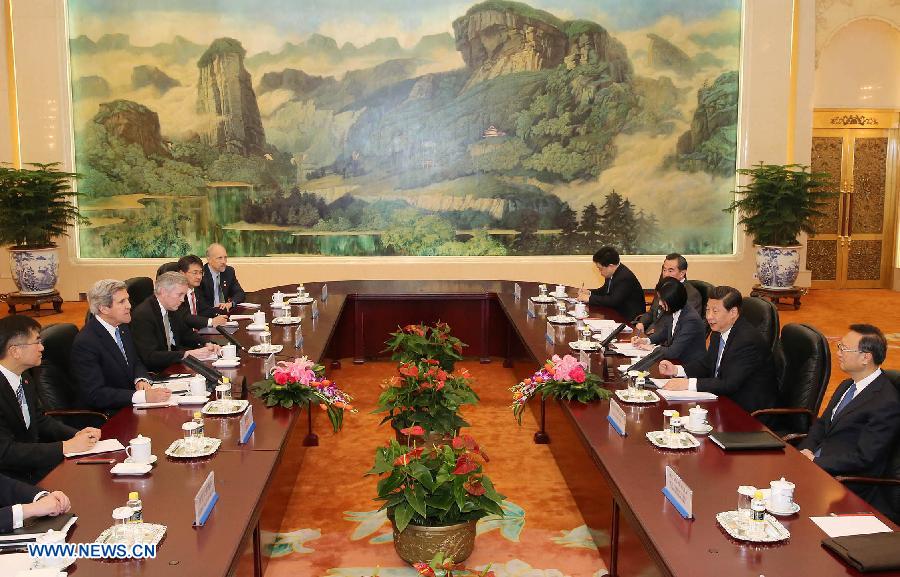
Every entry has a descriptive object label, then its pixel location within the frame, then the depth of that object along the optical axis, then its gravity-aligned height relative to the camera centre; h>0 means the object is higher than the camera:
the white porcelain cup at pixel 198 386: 3.77 -0.77
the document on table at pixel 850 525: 2.42 -0.92
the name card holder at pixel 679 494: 2.53 -0.87
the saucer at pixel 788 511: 2.53 -0.90
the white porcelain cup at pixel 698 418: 3.32 -0.82
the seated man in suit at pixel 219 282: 6.62 -0.56
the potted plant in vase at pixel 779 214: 9.66 -0.08
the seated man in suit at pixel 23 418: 3.12 -0.82
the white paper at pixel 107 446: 3.12 -0.86
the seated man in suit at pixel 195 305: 5.61 -0.66
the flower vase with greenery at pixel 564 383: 3.82 -0.80
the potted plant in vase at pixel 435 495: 3.29 -1.11
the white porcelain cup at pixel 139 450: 2.96 -0.83
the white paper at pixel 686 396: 3.86 -0.85
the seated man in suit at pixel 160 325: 4.68 -0.64
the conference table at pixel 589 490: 2.29 -0.91
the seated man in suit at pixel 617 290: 6.53 -0.63
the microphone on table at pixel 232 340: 4.51 -0.70
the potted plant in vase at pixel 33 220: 9.07 -0.09
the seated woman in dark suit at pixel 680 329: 4.66 -0.67
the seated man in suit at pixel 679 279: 5.91 -0.57
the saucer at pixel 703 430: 3.30 -0.86
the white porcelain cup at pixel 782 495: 2.54 -0.86
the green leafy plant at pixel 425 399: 4.71 -1.06
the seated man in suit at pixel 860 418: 3.18 -0.81
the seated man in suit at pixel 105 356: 3.96 -0.69
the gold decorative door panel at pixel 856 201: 11.19 +0.07
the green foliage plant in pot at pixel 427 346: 5.92 -0.96
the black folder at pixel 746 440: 3.13 -0.87
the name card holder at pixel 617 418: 3.36 -0.84
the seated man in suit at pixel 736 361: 4.09 -0.75
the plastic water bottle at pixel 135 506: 2.40 -0.83
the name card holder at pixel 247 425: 3.27 -0.84
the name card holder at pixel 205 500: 2.46 -0.86
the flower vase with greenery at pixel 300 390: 3.75 -0.80
